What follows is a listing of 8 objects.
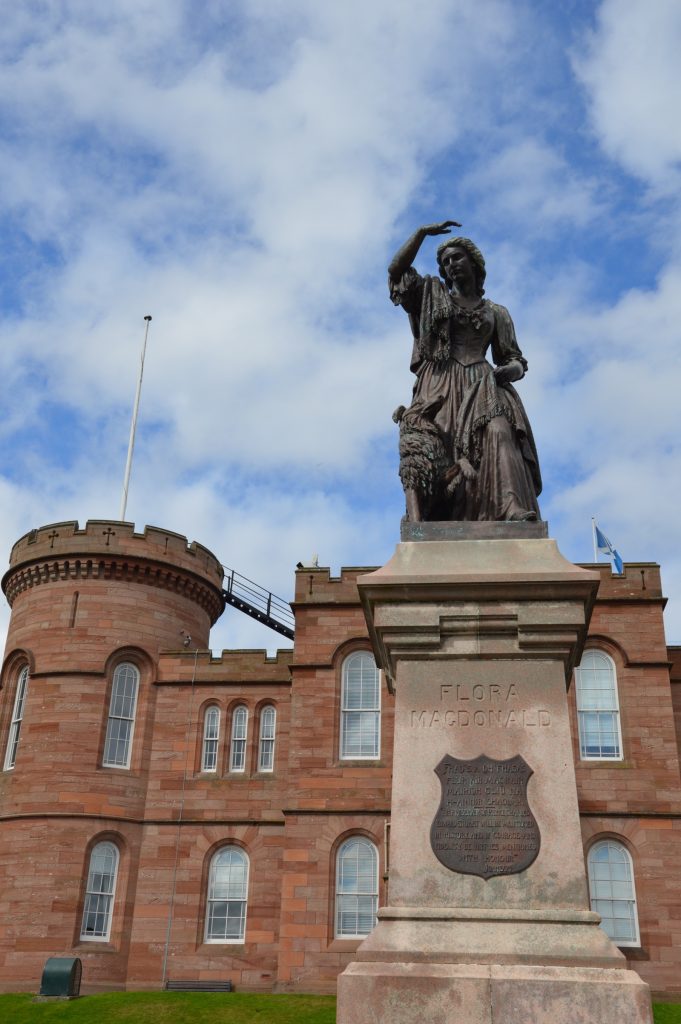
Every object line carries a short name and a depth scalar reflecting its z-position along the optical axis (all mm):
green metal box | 23969
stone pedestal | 5133
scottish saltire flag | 30812
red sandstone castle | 25047
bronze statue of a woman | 7117
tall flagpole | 32997
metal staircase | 34688
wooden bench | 26234
